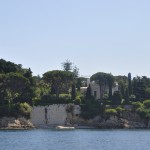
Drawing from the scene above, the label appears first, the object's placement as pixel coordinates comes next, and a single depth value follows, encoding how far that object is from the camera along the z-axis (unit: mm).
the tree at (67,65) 142750
